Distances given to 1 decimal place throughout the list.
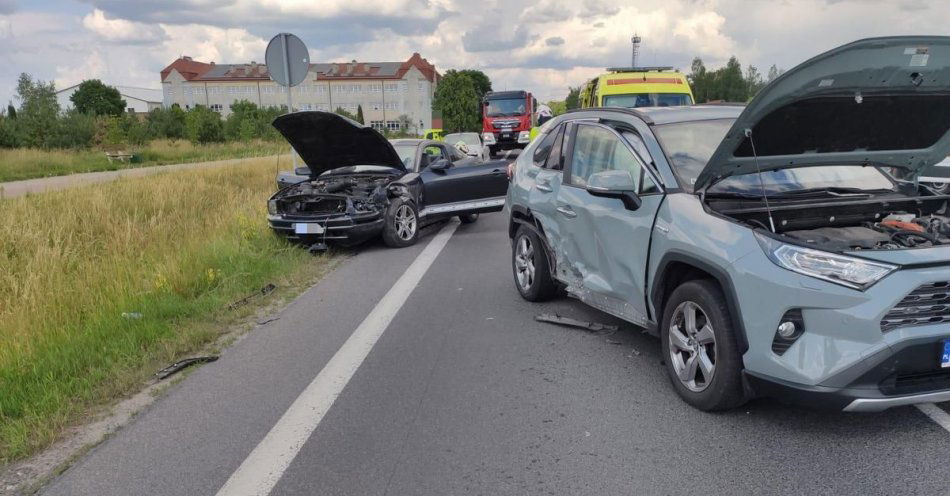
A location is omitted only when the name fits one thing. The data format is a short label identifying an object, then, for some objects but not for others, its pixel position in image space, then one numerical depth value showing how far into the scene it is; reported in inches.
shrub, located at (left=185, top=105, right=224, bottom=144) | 1846.7
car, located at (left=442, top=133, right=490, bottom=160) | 921.5
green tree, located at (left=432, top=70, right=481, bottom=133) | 3501.5
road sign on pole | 447.5
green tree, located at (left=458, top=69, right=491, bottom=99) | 4534.9
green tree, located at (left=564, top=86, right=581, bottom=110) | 4014.8
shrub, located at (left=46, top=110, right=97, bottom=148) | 1471.5
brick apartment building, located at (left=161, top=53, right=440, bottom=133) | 4439.0
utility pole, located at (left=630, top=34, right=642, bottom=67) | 2573.8
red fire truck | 1173.1
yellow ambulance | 599.5
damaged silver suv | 121.0
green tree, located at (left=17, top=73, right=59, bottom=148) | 1441.9
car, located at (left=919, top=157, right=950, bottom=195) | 256.4
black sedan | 369.7
